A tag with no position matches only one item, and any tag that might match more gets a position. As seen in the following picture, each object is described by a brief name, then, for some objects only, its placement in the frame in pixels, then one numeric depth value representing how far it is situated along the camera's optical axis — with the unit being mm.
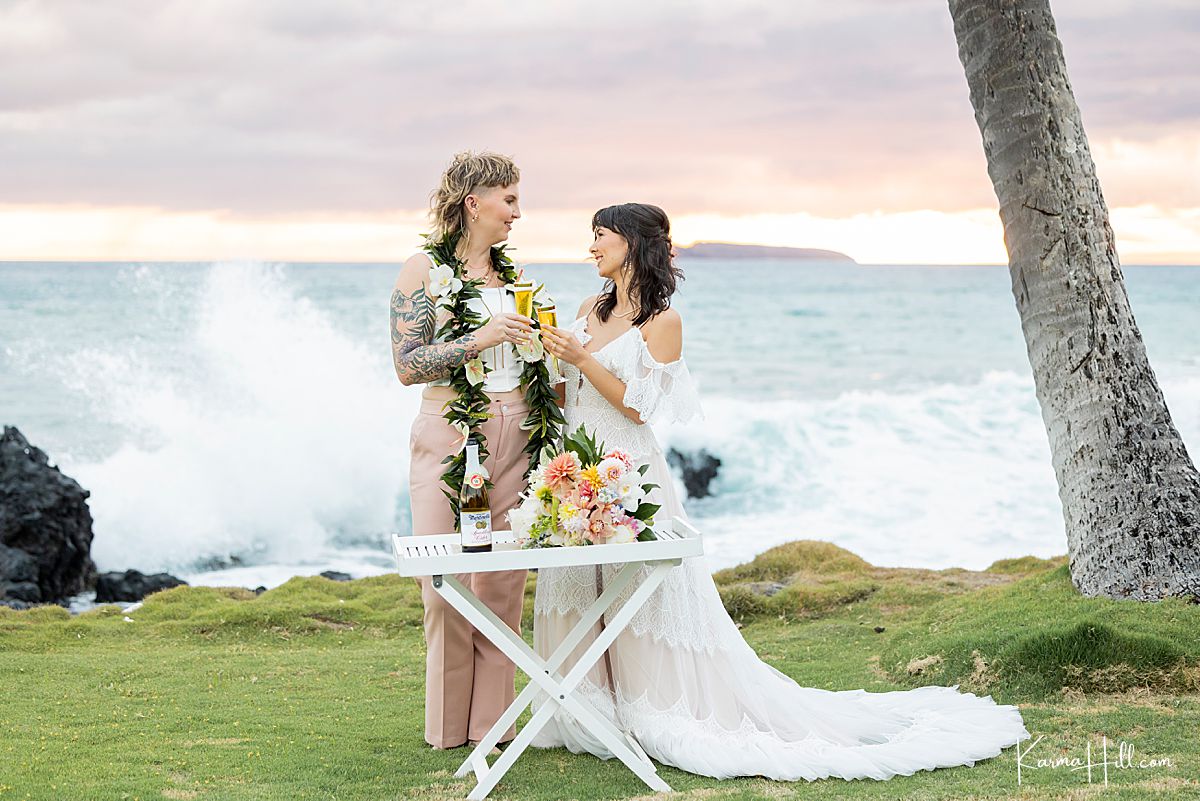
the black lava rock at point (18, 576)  11570
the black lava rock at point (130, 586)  12305
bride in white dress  5117
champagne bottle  4680
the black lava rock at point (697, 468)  21359
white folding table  4516
